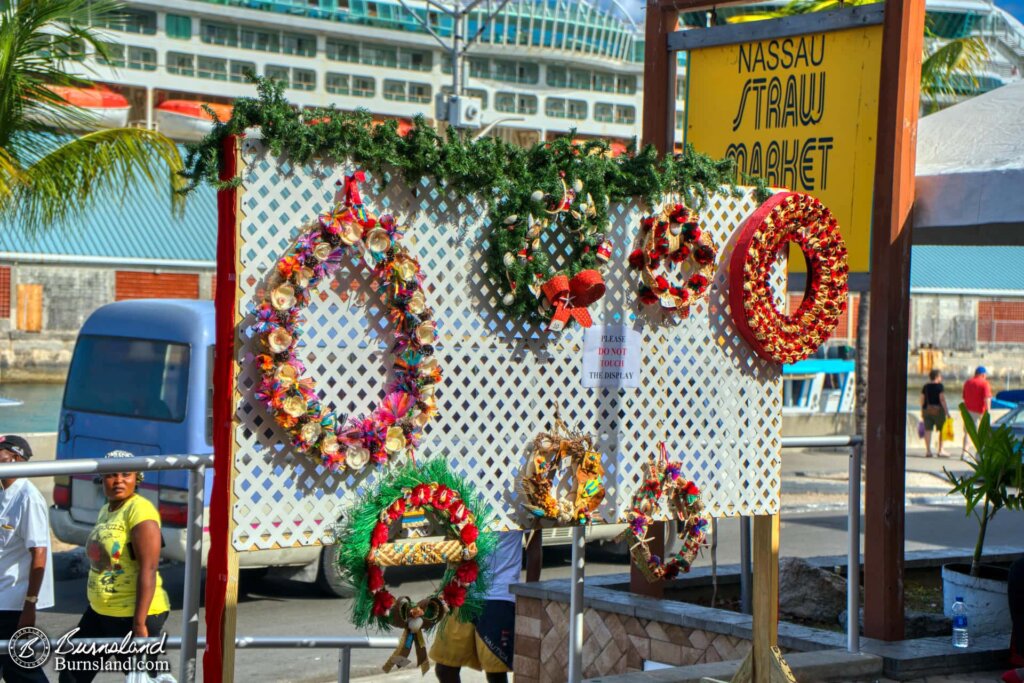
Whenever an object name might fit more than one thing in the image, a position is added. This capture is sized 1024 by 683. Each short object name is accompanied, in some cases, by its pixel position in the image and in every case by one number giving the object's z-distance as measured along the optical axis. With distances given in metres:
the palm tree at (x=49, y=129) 11.51
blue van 10.38
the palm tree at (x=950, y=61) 19.91
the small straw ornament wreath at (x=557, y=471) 5.15
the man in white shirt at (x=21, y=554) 6.32
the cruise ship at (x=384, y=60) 80.25
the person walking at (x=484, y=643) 6.68
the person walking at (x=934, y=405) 24.17
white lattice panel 4.36
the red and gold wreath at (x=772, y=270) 5.83
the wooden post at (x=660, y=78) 8.47
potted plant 7.47
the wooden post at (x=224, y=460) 4.25
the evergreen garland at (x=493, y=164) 4.29
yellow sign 7.57
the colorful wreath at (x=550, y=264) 4.98
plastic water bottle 7.22
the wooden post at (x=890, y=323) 7.32
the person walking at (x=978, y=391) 22.11
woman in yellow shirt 6.29
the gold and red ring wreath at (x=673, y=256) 5.51
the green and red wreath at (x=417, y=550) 4.56
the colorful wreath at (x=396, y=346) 4.29
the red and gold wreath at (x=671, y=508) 5.59
